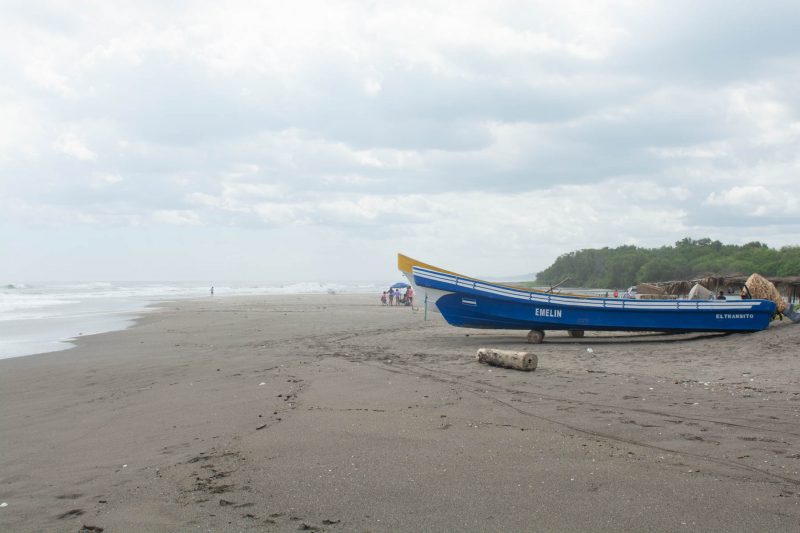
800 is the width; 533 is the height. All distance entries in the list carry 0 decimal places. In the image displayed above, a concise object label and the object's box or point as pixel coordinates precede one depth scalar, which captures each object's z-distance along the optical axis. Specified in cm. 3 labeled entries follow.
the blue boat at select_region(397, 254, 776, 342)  1403
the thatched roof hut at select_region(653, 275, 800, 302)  1986
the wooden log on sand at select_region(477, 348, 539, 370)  940
